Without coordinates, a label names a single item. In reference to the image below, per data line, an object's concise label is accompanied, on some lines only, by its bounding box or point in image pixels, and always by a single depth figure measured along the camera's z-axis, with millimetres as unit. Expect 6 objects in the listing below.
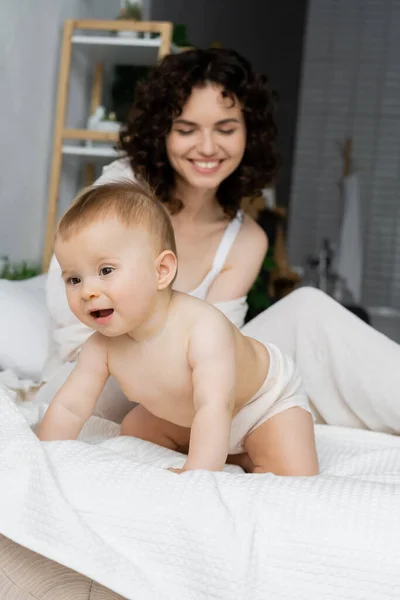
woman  1567
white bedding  807
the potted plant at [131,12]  3303
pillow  1818
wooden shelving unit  3043
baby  1016
